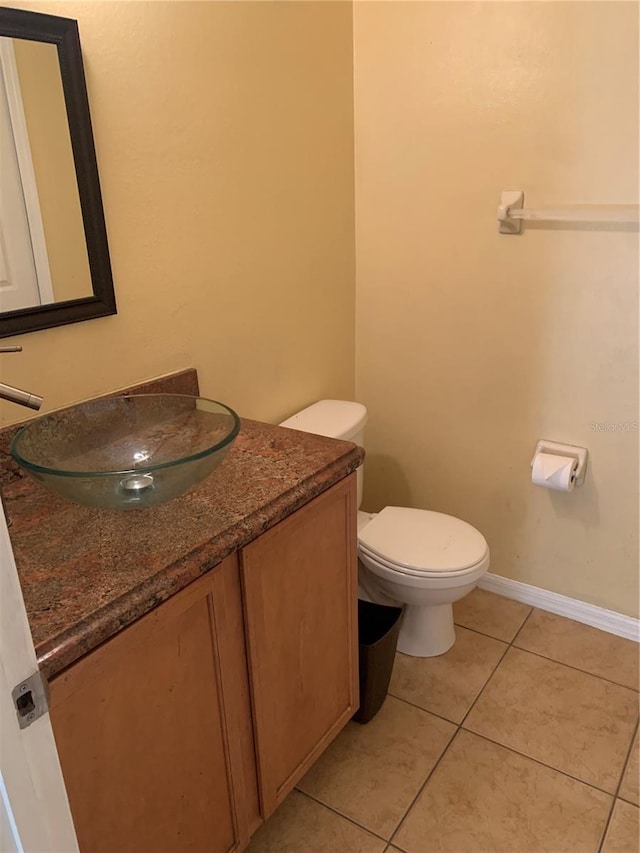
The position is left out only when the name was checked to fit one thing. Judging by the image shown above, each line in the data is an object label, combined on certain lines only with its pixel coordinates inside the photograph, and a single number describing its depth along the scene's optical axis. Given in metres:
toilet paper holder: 2.12
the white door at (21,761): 0.67
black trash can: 1.80
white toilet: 1.94
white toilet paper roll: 2.07
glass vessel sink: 1.18
